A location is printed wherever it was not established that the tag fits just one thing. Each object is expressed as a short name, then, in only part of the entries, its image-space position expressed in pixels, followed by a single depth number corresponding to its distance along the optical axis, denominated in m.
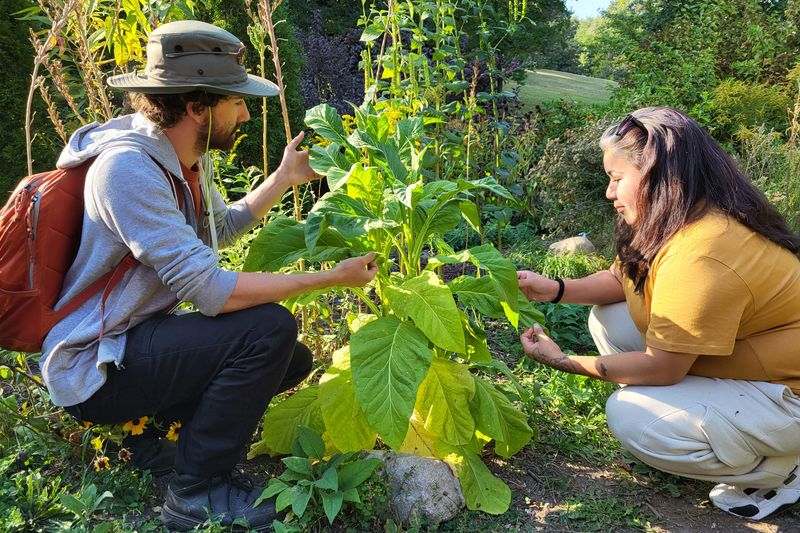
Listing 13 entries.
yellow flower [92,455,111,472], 2.45
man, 2.06
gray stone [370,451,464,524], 2.33
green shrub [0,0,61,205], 4.42
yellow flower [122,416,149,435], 2.49
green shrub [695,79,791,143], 8.29
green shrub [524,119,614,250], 5.48
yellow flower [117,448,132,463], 2.43
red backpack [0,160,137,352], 2.07
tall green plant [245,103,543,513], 2.16
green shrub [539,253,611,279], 4.57
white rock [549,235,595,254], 4.84
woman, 2.23
